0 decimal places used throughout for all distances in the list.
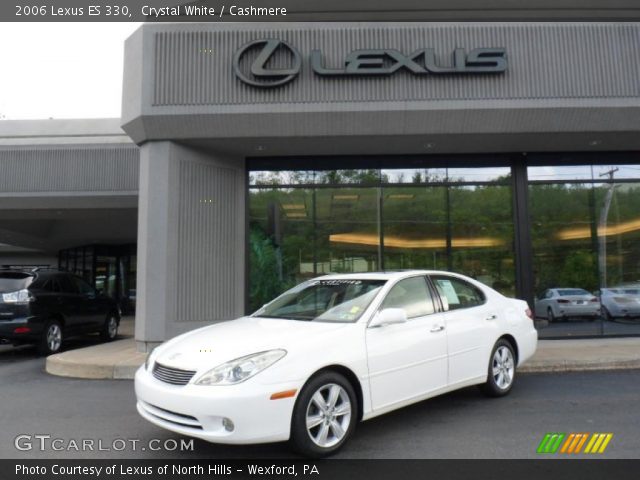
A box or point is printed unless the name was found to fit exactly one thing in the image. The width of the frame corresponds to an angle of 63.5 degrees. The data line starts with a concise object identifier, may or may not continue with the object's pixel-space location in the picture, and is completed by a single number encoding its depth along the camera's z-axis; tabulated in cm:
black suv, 917
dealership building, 920
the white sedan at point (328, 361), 372
